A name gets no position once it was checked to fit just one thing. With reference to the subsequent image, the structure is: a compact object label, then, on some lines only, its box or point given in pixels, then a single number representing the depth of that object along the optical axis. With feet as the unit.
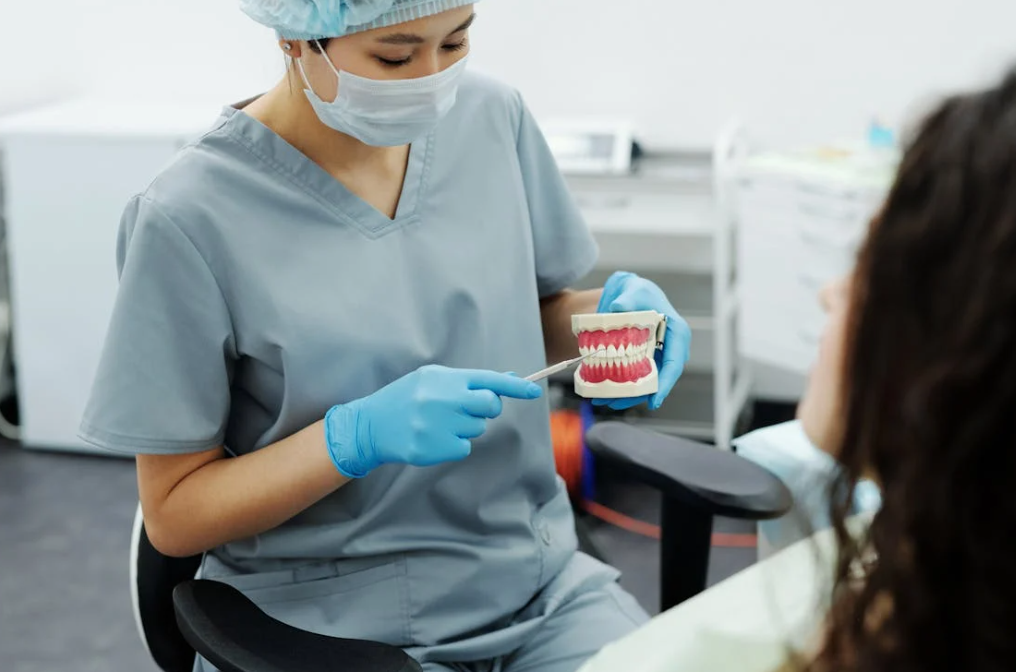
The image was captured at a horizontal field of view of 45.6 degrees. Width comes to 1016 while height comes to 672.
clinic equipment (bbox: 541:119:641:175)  10.07
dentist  4.36
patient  2.38
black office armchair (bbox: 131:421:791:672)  3.90
